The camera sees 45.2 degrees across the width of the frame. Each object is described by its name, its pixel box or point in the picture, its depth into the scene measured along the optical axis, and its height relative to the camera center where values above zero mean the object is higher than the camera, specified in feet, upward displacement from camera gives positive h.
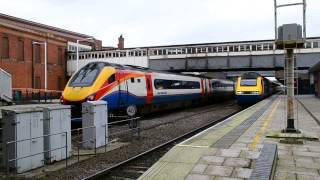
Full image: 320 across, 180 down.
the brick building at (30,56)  150.71 +15.52
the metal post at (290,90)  37.55 +0.08
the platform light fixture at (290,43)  35.95 +4.51
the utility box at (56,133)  29.43 -3.17
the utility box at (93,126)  35.47 -3.15
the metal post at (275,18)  37.86 +7.17
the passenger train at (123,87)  54.90 +0.79
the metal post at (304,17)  36.28 +6.94
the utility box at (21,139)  25.98 -3.18
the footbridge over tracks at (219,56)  135.23 +13.40
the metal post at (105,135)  37.26 -4.18
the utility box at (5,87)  45.39 +0.67
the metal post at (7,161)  24.89 -4.48
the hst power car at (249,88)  100.42 +0.78
